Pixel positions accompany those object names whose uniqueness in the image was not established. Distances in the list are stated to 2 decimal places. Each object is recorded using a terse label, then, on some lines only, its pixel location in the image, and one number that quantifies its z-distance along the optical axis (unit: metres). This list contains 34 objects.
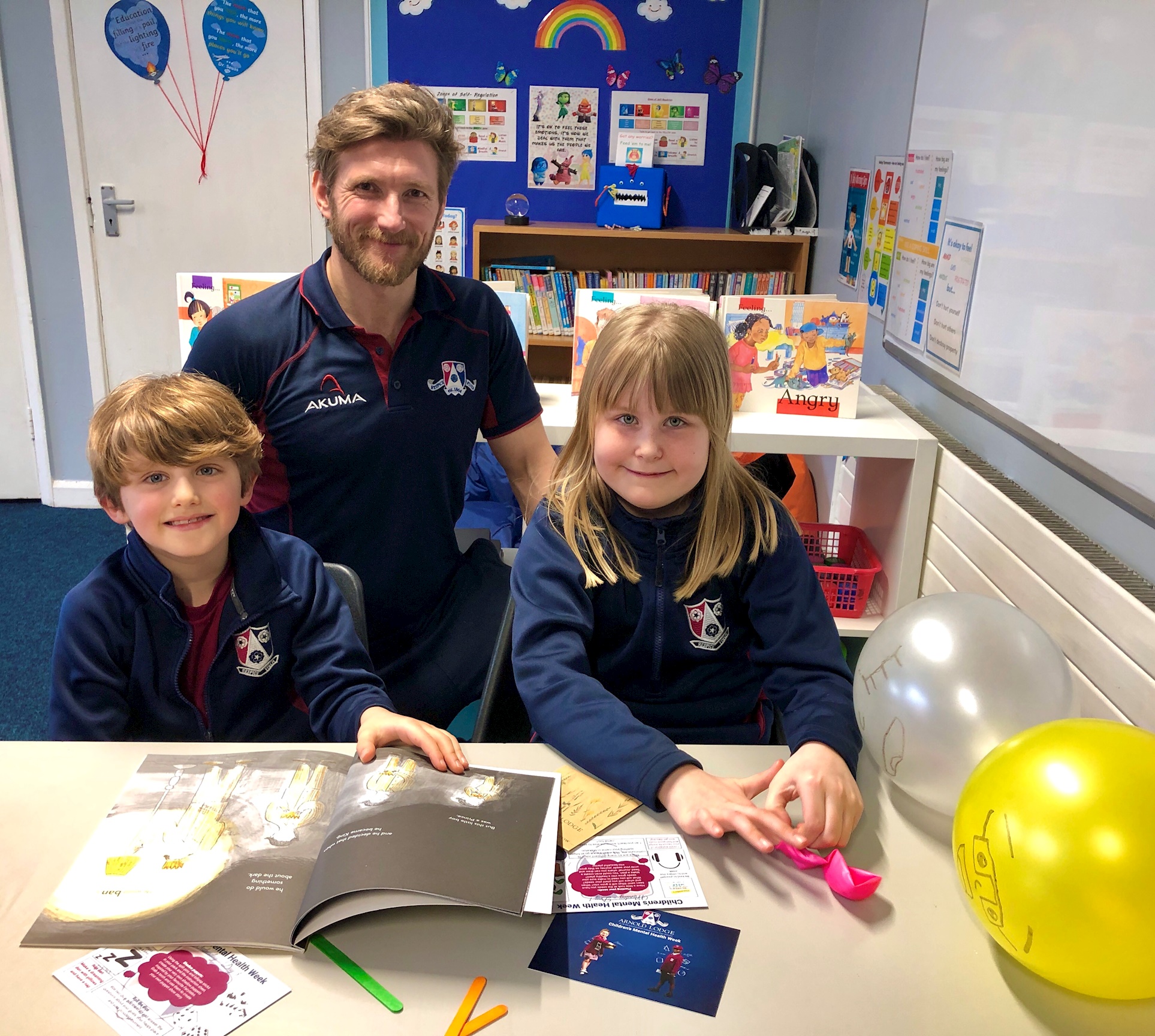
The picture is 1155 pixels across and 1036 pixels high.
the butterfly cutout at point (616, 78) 3.68
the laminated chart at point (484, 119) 3.70
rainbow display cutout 3.60
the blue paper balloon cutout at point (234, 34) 3.58
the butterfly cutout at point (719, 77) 3.66
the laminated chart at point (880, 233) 2.65
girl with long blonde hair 1.22
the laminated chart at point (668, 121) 3.71
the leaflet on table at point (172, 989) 0.73
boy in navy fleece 1.19
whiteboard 1.39
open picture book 0.81
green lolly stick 0.75
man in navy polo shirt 1.65
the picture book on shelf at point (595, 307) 2.14
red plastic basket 2.15
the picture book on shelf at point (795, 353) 2.14
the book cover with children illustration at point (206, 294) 2.12
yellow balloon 0.72
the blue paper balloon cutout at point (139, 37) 3.55
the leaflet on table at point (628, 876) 0.87
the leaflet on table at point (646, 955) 0.78
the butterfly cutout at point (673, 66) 3.66
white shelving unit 2.02
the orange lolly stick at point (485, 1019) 0.73
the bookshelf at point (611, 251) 3.60
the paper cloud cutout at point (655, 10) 3.60
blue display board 3.61
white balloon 0.98
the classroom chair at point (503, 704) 1.33
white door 3.61
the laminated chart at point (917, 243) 2.28
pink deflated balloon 0.88
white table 0.75
